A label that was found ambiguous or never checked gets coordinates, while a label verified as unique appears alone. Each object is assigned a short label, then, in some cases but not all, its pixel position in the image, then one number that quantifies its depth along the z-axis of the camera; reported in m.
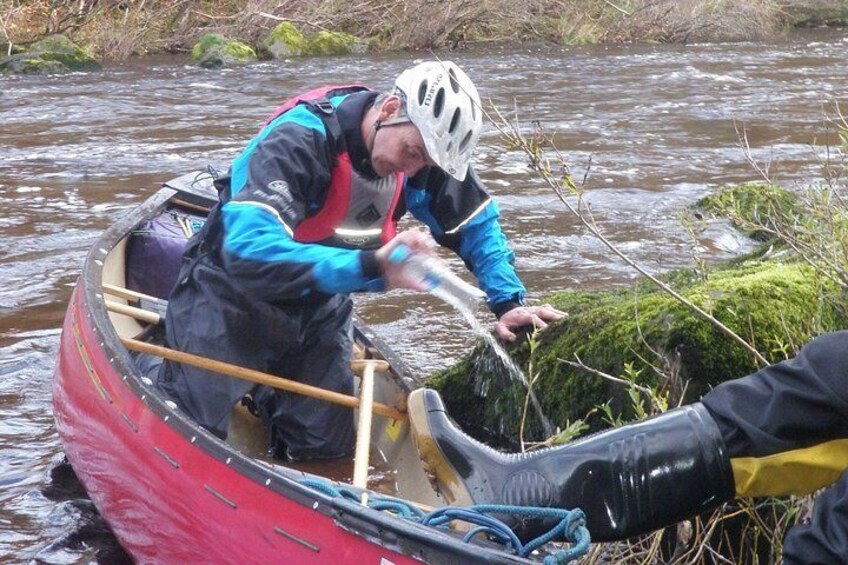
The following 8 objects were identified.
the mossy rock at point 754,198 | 12.44
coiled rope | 5.43
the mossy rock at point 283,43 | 35.69
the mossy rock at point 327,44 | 36.06
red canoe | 6.02
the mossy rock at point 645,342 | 7.59
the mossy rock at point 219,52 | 33.97
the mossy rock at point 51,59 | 31.34
